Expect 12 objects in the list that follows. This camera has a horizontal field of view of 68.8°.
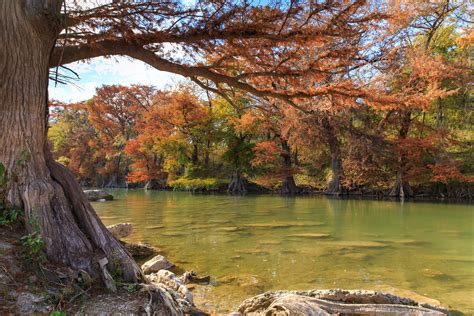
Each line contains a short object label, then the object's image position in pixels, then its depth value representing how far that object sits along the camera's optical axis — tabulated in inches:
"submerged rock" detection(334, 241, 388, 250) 267.7
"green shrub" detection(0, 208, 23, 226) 116.3
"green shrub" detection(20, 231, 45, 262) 108.7
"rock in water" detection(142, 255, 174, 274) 194.1
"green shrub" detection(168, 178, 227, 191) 976.7
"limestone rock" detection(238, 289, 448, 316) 122.3
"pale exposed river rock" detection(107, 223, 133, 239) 271.4
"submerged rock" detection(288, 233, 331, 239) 312.0
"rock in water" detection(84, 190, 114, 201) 719.1
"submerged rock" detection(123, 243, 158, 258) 241.3
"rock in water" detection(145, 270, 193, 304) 144.2
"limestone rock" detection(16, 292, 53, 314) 94.0
